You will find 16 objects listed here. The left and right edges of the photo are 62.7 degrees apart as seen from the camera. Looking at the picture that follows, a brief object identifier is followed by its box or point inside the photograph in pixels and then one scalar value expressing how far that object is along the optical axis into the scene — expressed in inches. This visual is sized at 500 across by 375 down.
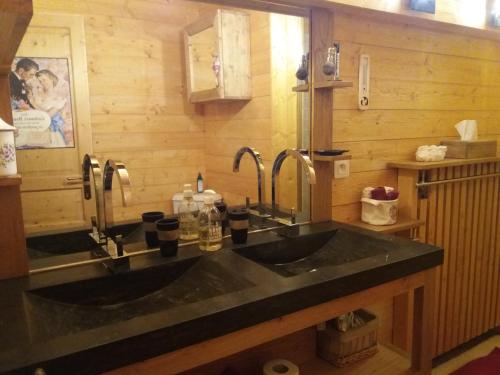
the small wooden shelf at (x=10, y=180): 42.3
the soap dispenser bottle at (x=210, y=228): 56.6
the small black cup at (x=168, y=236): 53.1
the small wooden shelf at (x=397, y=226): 75.6
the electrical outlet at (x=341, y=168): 74.7
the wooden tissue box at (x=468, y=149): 86.4
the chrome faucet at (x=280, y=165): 60.6
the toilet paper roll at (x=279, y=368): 60.4
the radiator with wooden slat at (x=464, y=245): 86.8
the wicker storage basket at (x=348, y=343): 67.9
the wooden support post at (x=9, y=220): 45.0
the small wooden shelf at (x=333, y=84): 66.4
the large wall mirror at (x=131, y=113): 51.2
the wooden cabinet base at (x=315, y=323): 37.4
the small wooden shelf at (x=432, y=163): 78.7
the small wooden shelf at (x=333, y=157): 68.6
